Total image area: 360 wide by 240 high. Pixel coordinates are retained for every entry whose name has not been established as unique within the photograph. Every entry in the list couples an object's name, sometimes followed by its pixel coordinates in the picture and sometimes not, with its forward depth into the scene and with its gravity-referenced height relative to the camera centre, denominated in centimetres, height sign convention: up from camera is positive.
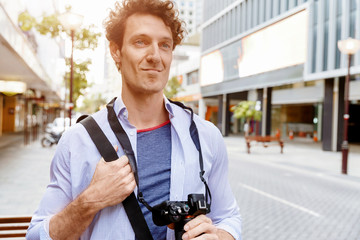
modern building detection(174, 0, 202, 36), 12825 +3893
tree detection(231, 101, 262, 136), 2381 +29
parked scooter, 1818 -162
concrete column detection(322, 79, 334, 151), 2105 +17
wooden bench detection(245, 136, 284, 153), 1914 -129
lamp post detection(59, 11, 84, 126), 934 +247
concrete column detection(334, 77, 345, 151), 2080 +24
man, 130 -20
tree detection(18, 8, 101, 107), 1190 +282
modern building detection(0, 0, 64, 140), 966 +172
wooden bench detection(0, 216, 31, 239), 302 -105
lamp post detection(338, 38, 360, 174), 1135 +228
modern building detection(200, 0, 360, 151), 2091 +441
